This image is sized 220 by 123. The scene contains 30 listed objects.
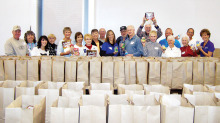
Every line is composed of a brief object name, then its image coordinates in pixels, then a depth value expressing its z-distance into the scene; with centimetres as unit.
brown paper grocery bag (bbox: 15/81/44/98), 162
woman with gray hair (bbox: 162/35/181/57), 348
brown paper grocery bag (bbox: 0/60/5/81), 225
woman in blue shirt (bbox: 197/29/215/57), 393
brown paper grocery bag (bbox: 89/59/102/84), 225
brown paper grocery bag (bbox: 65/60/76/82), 226
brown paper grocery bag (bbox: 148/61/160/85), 227
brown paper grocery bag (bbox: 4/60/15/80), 226
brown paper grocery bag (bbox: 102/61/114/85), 225
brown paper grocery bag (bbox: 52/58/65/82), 226
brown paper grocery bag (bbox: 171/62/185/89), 230
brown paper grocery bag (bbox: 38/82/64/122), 162
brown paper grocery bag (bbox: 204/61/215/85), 232
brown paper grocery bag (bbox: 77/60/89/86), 225
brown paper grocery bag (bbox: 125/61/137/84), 228
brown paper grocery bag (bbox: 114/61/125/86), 227
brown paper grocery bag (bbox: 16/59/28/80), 227
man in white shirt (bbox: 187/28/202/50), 463
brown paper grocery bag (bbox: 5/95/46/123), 118
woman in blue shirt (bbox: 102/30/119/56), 368
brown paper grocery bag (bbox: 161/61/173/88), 230
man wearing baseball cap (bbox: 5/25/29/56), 345
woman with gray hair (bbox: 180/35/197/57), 374
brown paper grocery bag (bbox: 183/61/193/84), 233
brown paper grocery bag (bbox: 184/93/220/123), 124
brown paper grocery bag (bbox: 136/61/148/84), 227
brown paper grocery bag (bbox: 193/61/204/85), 233
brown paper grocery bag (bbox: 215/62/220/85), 230
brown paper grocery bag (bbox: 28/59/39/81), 228
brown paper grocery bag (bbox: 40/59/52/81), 227
